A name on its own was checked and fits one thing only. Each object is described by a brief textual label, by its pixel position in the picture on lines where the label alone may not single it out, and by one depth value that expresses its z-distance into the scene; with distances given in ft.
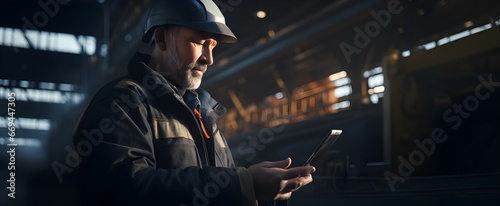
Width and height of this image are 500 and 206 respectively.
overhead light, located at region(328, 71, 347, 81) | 39.95
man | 5.70
